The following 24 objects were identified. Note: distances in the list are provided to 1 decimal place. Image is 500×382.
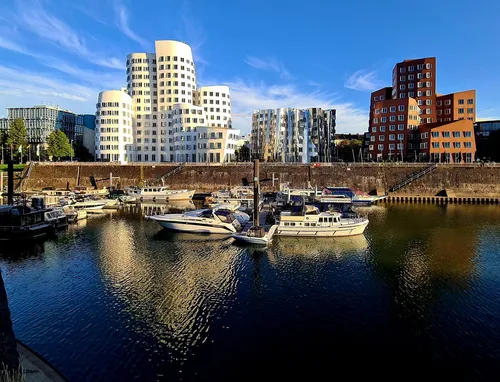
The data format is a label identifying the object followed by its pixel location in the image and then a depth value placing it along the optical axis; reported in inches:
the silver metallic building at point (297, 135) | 5620.1
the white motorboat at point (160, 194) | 3511.3
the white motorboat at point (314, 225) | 1882.4
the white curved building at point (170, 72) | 5255.9
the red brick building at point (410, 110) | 4392.2
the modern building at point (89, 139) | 6043.8
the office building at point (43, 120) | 6943.9
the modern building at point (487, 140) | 4483.3
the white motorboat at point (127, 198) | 3326.8
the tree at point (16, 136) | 4911.7
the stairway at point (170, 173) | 4106.8
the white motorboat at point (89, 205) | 2778.1
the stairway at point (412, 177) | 3695.9
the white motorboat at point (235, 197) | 3044.3
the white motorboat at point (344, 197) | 2955.0
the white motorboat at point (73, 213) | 2361.0
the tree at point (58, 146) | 5000.0
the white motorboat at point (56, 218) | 2029.8
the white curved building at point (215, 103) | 5467.5
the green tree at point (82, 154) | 5666.3
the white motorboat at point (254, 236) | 1712.6
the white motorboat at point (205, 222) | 1959.9
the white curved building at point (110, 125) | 5000.0
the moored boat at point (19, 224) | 1753.2
